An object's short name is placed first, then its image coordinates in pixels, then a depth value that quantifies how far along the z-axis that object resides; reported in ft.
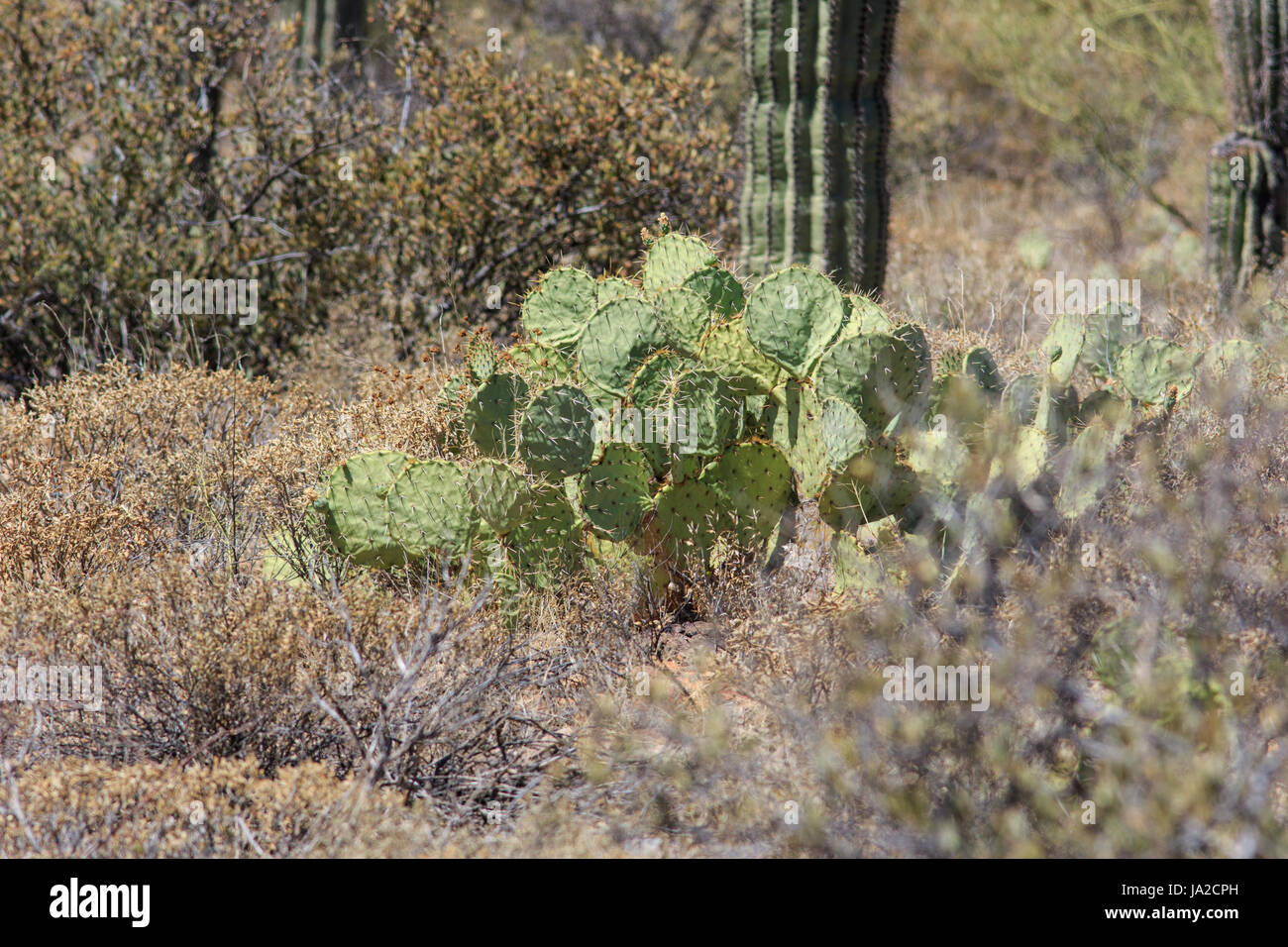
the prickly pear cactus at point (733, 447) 26.61
